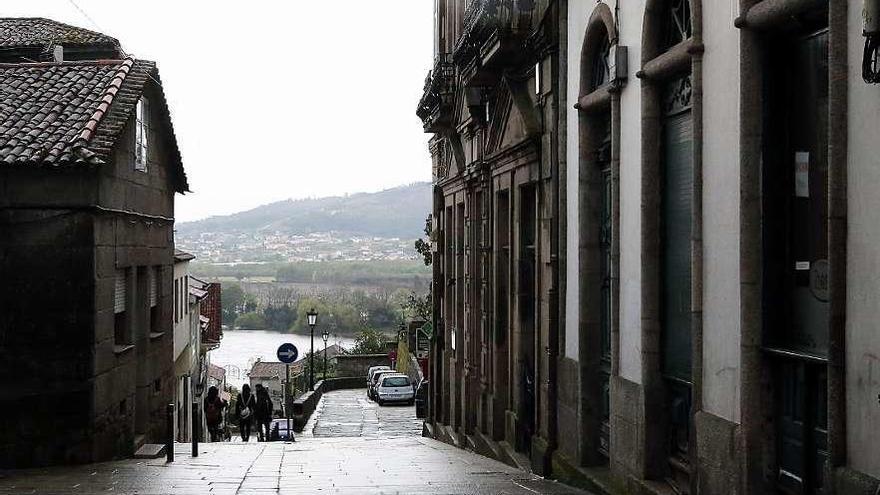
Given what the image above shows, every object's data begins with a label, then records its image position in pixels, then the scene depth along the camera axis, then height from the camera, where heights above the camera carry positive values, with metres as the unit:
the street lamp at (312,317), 32.59 -2.01
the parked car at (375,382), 48.75 -5.90
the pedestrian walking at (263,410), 26.47 -3.81
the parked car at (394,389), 44.94 -5.68
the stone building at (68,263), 15.50 -0.19
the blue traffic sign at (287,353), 25.81 -2.39
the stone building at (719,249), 6.25 -0.02
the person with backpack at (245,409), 25.84 -3.74
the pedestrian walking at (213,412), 27.03 -3.94
